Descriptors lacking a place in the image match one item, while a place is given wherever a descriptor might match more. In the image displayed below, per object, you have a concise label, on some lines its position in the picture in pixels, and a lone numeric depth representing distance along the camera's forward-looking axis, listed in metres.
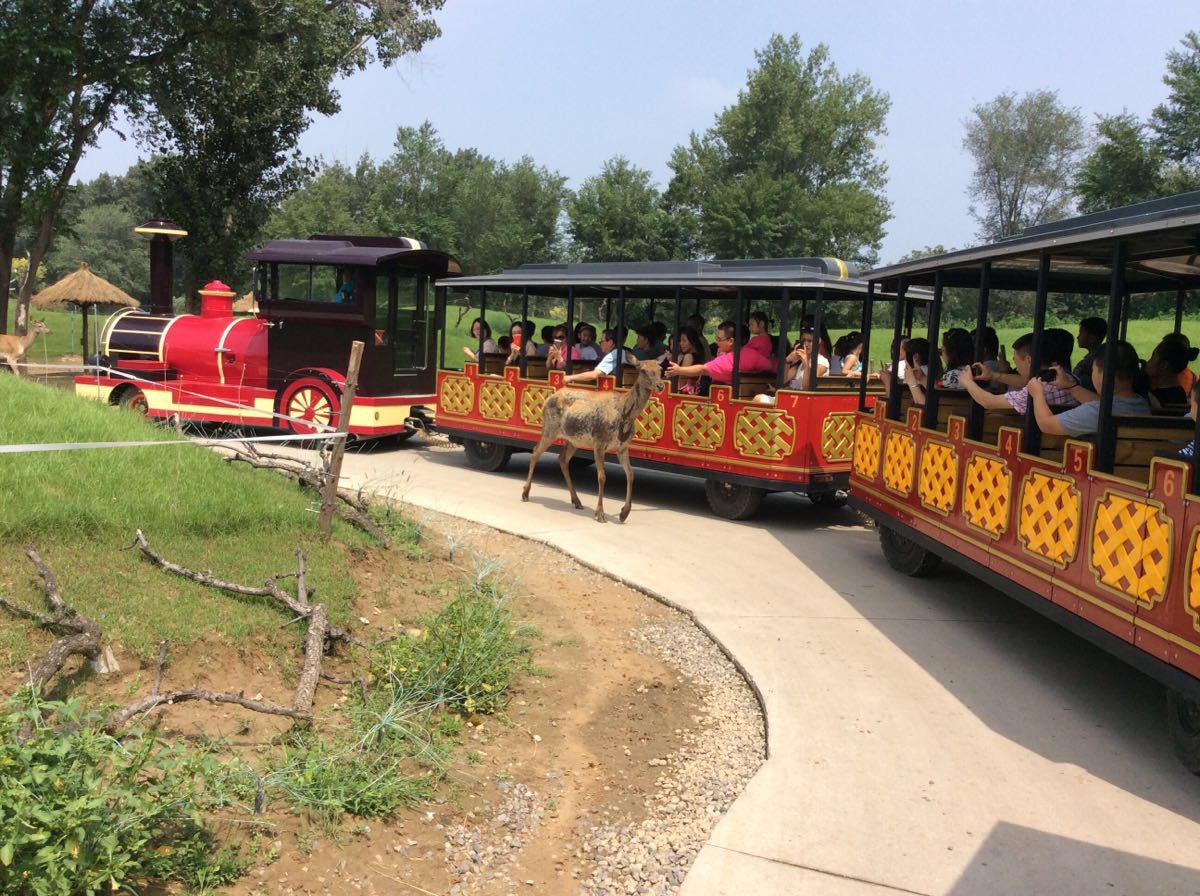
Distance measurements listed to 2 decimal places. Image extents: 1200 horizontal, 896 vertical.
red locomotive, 14.05
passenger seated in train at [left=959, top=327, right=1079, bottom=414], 6.65
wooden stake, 7.01
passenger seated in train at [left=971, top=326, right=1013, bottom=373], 7.77
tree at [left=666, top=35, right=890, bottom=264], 46.94
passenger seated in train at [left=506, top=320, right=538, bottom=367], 13.33
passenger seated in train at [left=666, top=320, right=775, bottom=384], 10.67
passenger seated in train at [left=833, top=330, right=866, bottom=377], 11.17
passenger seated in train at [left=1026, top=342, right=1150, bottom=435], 5.91
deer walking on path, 10.15
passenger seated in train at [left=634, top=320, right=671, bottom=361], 12.35
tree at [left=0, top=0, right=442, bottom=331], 17.39
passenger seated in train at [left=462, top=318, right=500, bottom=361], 13.83
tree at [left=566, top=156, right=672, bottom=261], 48.22
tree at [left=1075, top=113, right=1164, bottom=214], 39.41
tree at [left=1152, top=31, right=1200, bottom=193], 39.66
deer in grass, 17.27
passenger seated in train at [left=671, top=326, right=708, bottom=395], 11.34
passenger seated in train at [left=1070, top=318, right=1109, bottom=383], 7.61
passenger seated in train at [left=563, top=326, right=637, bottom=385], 11.87
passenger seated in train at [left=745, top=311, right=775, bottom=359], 10.73
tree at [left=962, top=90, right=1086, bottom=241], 58.97
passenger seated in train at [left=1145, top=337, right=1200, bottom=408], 6.93
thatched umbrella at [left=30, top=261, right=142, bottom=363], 24.05
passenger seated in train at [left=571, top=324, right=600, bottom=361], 12.91
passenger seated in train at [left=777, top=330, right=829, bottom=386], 10.25
